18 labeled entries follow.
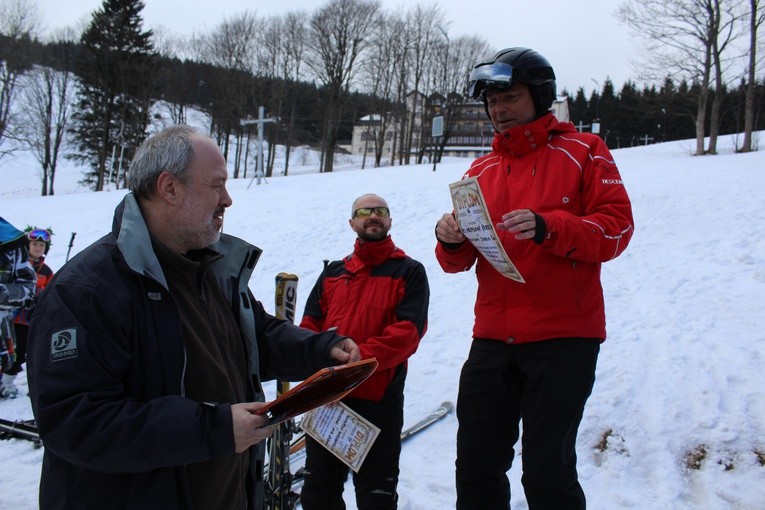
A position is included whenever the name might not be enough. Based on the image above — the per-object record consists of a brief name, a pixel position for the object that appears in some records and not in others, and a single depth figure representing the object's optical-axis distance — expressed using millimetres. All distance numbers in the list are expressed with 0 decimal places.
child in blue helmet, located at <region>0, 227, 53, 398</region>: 6023
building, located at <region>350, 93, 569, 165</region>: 46531
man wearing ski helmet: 2354
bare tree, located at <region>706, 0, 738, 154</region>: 22141
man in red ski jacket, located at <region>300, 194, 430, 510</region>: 3246
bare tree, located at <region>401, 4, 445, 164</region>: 46875
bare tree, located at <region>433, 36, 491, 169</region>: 48094
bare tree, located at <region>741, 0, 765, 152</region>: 21766
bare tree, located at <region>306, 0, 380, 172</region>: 42719
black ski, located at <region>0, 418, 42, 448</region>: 4258
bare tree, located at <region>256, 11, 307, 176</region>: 44156
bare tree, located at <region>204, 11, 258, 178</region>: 41469
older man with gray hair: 1524
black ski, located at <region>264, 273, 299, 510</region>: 3373
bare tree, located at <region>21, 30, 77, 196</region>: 35656
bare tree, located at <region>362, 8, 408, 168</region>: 45062
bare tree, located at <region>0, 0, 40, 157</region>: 30348
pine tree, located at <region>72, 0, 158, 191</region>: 37500
